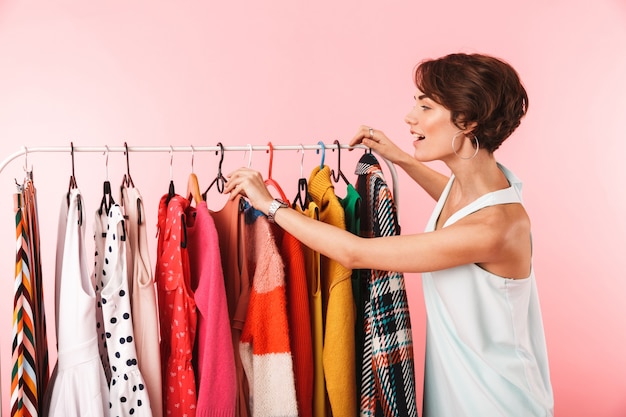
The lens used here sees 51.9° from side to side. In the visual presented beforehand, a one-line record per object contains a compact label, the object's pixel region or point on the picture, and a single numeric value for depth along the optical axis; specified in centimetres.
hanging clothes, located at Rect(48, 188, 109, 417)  168
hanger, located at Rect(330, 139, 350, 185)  194
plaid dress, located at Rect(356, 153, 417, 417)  181
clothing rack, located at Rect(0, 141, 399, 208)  180
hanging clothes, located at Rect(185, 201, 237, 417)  169
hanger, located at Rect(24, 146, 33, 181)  178
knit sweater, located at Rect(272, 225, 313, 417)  181
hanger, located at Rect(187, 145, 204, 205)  186
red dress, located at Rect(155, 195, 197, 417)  174
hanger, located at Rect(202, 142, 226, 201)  186
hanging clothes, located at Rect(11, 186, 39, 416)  169
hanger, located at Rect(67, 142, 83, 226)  173
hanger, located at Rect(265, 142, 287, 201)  187
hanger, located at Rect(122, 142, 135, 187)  182
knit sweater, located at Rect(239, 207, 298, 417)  175
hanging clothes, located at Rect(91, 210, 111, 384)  176
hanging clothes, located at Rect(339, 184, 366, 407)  191
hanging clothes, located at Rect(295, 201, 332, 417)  186
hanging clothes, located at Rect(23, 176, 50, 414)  176
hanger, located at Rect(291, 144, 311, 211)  191
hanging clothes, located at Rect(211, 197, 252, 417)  183
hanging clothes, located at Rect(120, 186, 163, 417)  175
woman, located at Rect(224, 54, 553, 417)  174
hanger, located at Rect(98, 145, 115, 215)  178
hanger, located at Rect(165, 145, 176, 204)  184
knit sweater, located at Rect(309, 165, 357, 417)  179
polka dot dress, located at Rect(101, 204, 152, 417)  171
